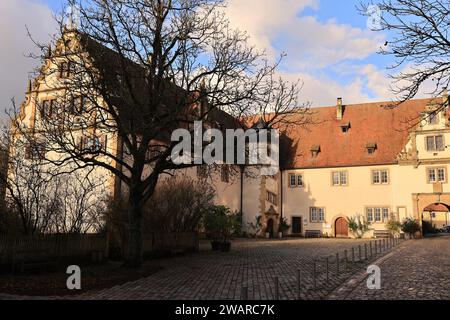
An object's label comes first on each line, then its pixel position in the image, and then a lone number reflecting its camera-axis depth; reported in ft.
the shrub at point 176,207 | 68.44
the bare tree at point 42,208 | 53.52
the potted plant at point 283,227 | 136.77
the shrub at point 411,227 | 121.29
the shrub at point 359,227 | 129.08
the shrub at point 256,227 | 128.98
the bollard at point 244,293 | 23.19
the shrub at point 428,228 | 164.17
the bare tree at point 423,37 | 36.91
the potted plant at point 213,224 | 77.87
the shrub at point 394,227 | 124.16
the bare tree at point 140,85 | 48.75
